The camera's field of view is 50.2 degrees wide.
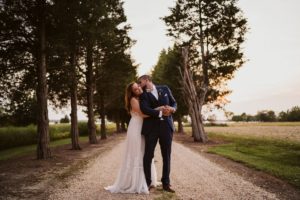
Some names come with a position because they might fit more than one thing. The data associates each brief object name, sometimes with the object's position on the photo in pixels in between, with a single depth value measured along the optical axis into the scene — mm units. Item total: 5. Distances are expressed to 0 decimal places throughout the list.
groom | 7453
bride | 7426
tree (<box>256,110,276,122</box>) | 126738
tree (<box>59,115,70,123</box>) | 73875
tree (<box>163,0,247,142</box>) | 25031
